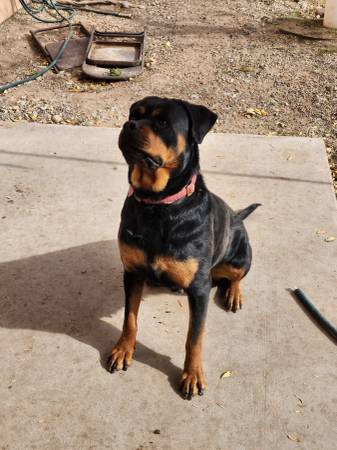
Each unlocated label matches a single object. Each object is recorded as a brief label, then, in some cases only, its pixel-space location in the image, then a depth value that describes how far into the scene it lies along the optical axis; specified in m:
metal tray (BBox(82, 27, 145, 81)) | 6.49
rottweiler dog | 2.37
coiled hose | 7.42
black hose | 3.03
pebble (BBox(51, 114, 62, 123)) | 5.63
